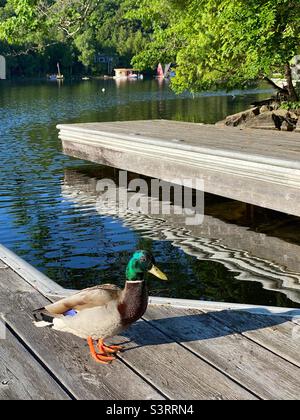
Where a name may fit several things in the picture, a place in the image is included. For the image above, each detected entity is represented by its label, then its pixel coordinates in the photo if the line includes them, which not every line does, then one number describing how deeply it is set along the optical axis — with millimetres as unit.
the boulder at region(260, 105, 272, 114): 18034
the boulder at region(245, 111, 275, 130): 15891
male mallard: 3154
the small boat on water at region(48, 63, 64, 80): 114106
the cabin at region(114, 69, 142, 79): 127312
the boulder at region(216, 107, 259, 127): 17766
